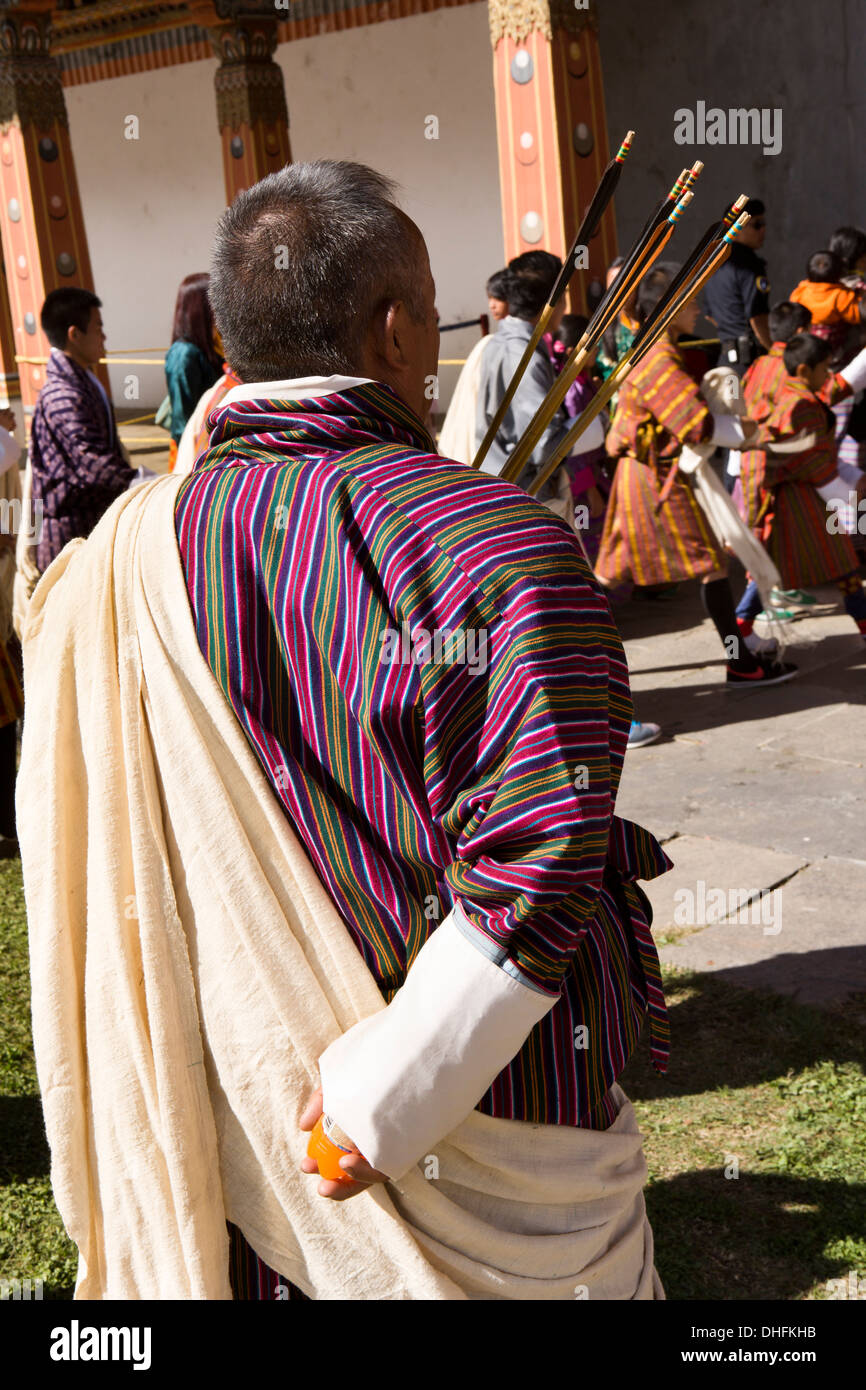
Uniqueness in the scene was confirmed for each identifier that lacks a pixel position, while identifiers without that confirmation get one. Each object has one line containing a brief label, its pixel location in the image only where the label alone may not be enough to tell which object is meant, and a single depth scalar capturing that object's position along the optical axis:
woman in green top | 5.31
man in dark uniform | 7.95
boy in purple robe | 4.64
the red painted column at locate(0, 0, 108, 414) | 10.11
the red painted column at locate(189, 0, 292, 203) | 11.23
